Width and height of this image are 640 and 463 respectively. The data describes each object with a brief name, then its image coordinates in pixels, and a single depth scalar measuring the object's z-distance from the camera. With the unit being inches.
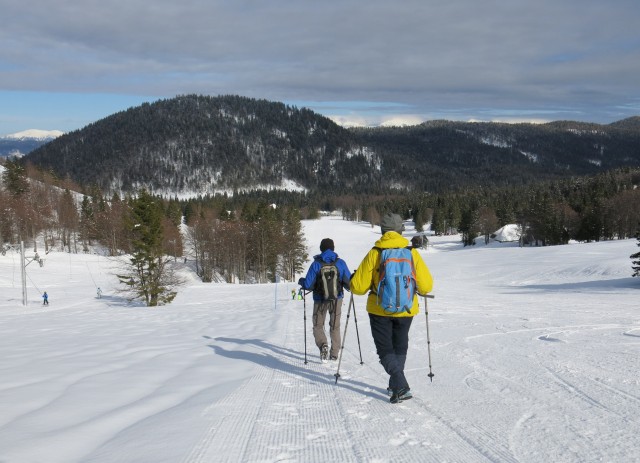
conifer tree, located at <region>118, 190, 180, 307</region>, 1244.5
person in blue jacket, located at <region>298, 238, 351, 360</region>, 292.5
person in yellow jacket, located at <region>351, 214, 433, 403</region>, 204.5
